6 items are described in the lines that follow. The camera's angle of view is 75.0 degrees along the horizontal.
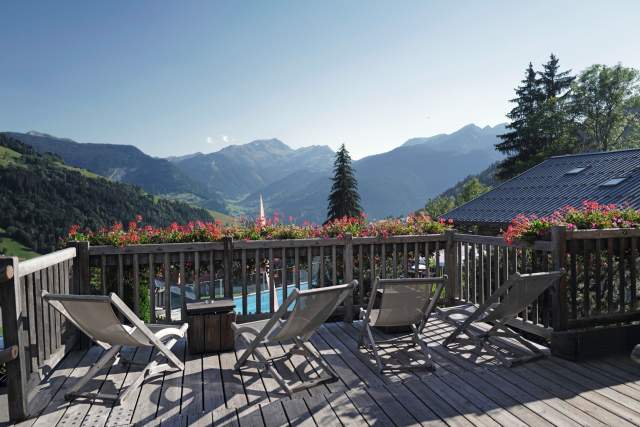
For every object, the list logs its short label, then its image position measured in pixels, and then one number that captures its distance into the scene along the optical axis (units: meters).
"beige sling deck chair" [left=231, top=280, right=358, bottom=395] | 3.13
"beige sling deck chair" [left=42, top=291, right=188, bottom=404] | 2.92
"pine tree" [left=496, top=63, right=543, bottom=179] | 36.47
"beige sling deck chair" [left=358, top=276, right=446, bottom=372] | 3.61
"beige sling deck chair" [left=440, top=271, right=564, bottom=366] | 3.56
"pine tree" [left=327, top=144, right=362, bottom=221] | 36.88
